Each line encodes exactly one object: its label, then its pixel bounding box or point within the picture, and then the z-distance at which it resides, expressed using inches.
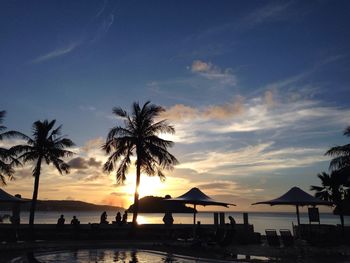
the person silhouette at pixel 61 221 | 1099.3
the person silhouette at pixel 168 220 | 1190.9
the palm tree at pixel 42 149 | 1194.0
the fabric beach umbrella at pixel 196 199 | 889.5
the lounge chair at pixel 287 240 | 847.7
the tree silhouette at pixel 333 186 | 1221.1
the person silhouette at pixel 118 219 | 1240.6
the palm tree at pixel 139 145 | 1145.4
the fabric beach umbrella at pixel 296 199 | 805.2
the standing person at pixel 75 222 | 1093.3
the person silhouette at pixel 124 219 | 1266.6
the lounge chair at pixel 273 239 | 862.3
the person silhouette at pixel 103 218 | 1237.1
